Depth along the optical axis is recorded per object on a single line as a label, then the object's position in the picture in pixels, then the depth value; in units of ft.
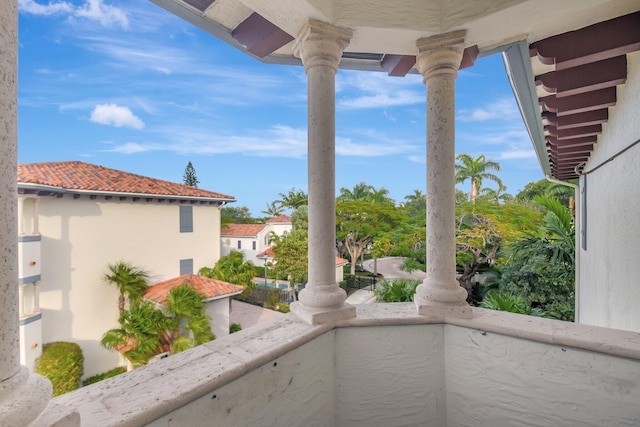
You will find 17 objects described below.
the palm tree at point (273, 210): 116.57
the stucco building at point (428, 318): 5.92
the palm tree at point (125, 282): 44.09
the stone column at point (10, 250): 3.14
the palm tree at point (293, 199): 106.00
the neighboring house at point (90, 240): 35.81
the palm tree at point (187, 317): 35.73
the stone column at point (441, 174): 7.91
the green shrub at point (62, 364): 34.81
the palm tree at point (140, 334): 34.47
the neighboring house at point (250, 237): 83.41
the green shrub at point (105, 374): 39.49
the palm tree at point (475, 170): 60.90
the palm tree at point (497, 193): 68.35
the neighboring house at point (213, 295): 39.96
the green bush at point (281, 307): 62.18
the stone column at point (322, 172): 7.50
